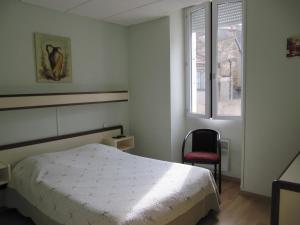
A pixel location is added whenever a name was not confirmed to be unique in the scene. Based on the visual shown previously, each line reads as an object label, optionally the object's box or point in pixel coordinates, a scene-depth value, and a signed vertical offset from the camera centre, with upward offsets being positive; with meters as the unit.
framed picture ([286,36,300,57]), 2.66 +0.40
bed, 1.89 -0.89
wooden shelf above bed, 2.76 -0.14
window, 3.51 +0.40
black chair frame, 3.24 -0.99
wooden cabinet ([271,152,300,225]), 1.62 -0.77
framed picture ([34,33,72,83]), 3.16 +0.40
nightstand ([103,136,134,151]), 3.76 -0.84
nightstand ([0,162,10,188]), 2.65 -0.90
